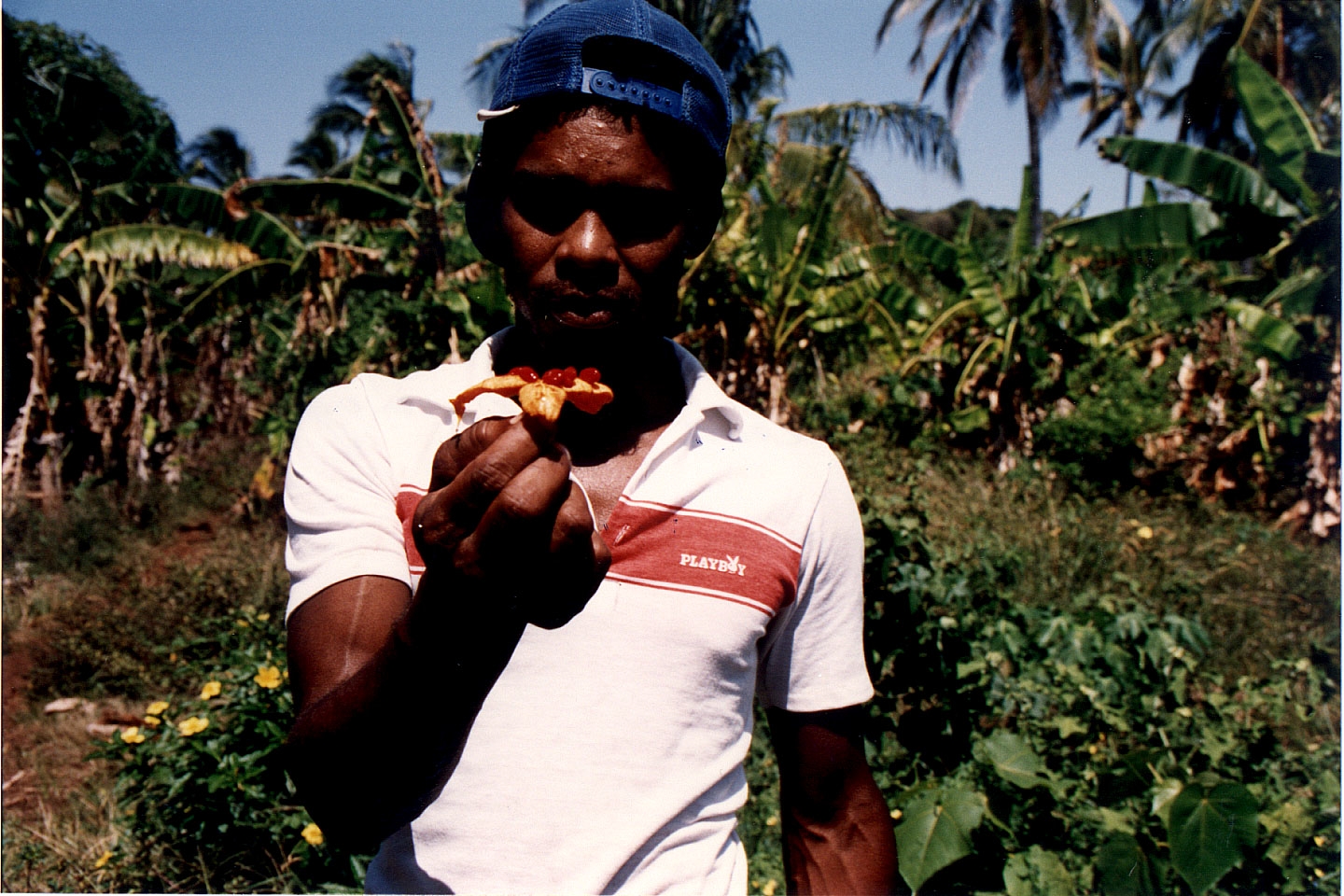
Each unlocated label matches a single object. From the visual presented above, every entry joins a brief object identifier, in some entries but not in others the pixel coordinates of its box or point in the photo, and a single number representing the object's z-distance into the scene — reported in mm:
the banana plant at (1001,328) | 7746
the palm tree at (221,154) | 23558
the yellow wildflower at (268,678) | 2650
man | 1147
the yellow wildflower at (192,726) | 2666
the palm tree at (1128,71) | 18653
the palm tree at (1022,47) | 14562
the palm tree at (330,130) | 14312
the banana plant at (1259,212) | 5973
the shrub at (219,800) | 2668
